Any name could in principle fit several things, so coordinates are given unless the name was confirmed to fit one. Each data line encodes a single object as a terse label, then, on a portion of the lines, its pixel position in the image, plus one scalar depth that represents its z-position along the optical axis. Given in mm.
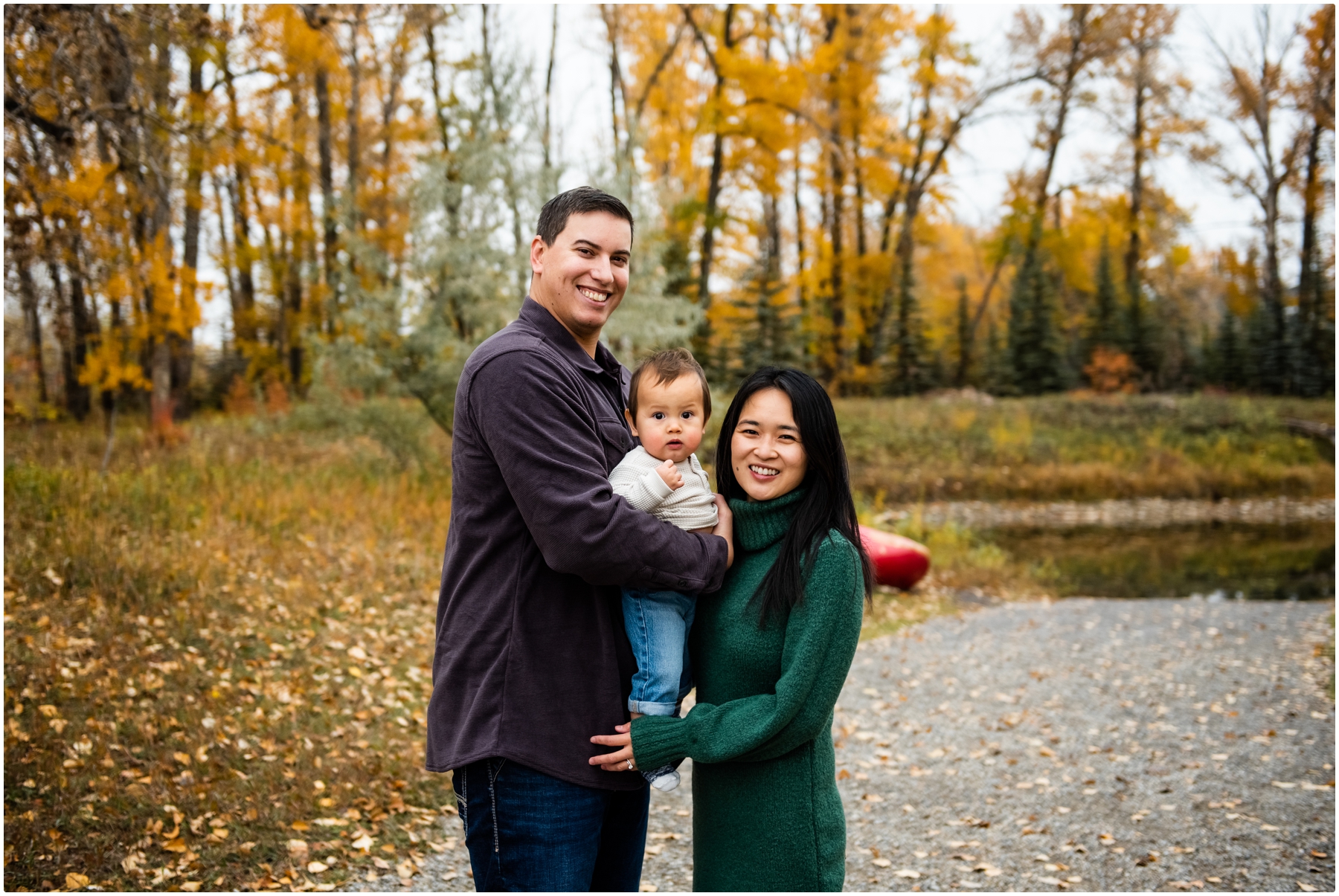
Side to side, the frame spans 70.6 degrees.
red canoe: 11352
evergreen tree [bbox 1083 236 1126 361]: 28328
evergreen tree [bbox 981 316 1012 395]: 27422
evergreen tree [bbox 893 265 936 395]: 26406
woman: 2131
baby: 2186
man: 2016
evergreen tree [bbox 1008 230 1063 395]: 27172
